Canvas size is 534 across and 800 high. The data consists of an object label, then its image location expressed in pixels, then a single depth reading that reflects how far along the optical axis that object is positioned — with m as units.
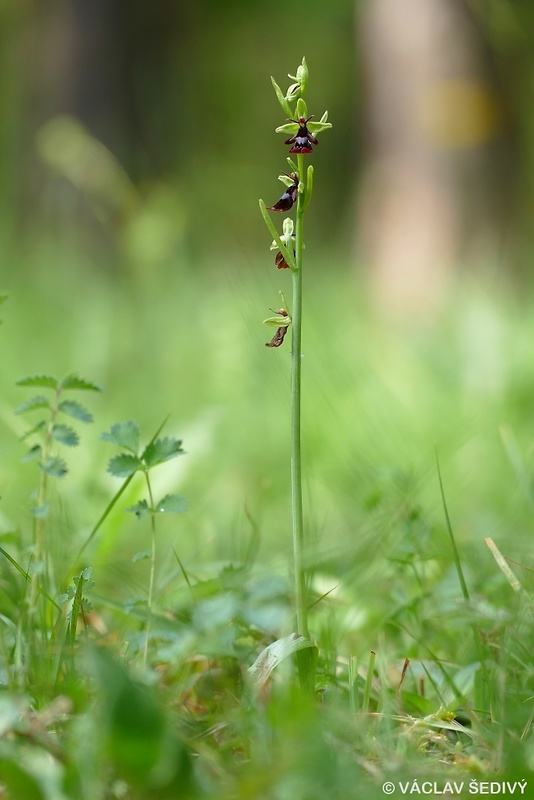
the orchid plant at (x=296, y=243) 1.45
